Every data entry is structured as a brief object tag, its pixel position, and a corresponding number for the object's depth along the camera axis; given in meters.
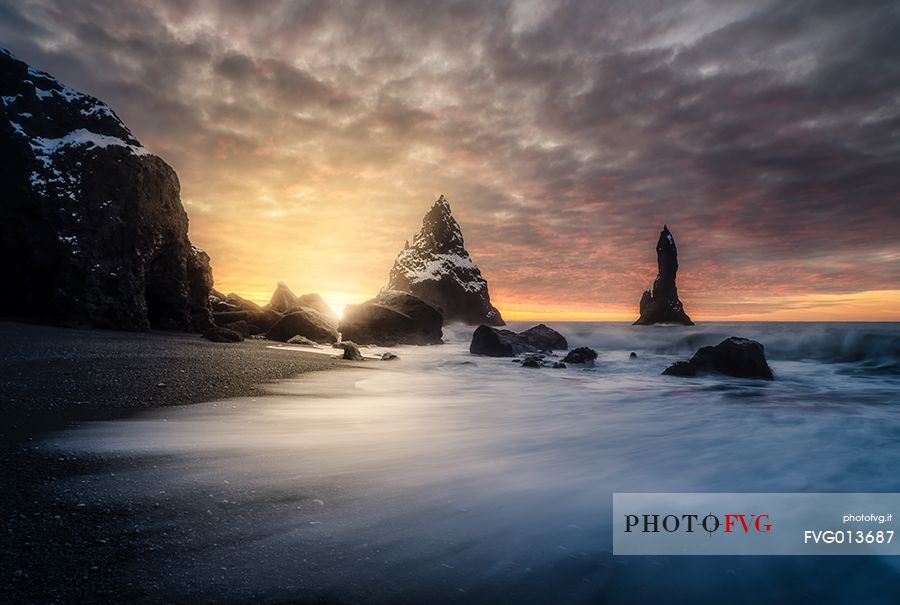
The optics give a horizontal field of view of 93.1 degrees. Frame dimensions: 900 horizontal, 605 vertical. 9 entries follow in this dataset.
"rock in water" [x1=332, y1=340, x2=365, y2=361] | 16.65
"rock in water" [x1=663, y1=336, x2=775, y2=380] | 14.45
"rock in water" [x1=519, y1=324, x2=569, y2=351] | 26.63
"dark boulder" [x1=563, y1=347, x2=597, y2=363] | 19.41
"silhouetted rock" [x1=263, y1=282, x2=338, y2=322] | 29.33
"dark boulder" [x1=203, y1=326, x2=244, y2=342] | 16.59
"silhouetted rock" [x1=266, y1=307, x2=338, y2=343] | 22.59
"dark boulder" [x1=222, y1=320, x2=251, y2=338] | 21.21
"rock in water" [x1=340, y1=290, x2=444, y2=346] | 26.55
